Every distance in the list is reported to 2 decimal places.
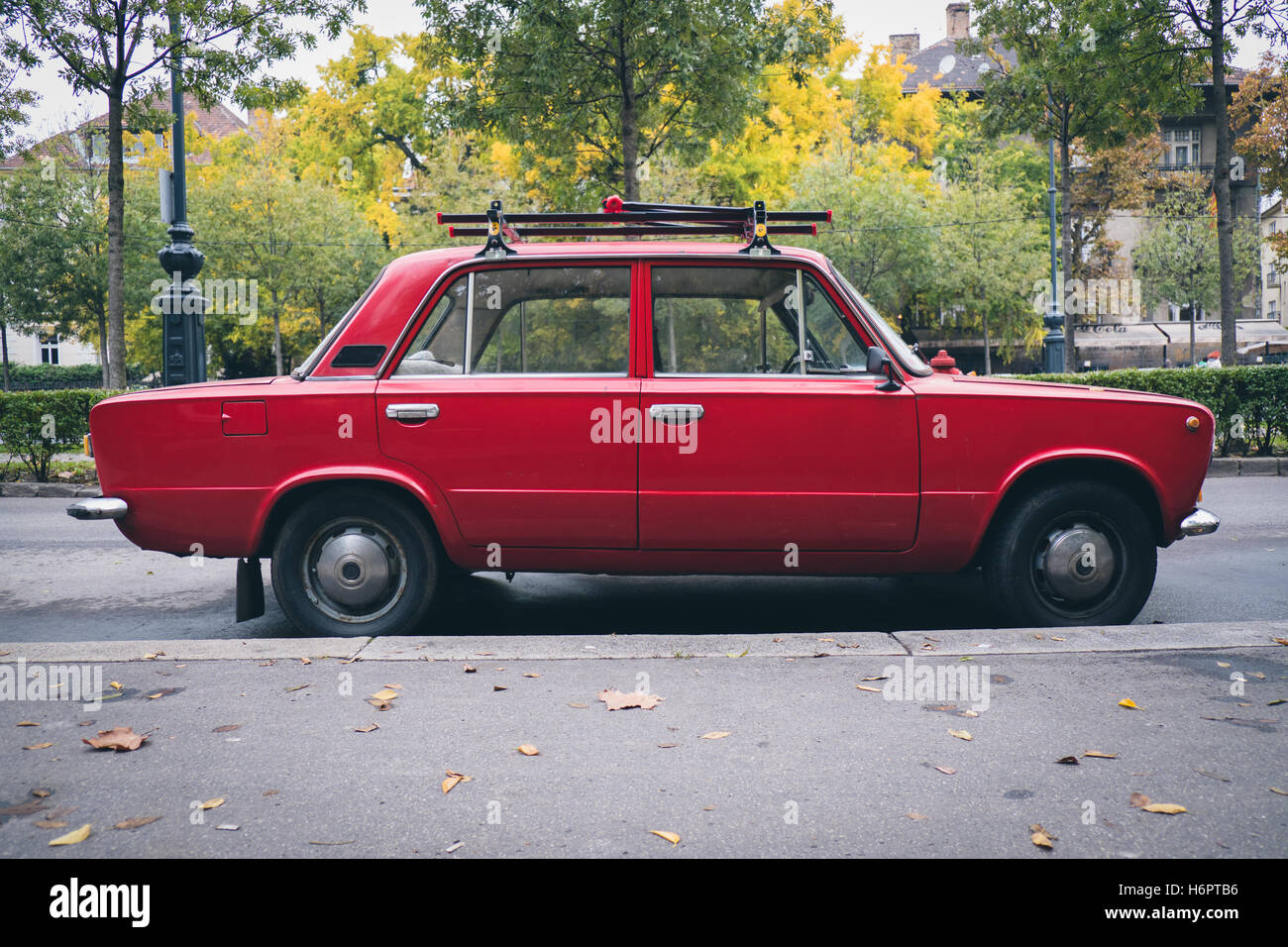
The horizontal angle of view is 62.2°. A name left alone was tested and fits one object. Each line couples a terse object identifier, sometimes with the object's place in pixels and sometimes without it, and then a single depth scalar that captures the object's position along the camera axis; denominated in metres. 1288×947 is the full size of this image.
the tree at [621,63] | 14.99
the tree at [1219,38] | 16.41
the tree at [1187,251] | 44.84
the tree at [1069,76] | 17.03
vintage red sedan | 4.81
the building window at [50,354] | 54.12
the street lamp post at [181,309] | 13.52
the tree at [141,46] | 14.52
